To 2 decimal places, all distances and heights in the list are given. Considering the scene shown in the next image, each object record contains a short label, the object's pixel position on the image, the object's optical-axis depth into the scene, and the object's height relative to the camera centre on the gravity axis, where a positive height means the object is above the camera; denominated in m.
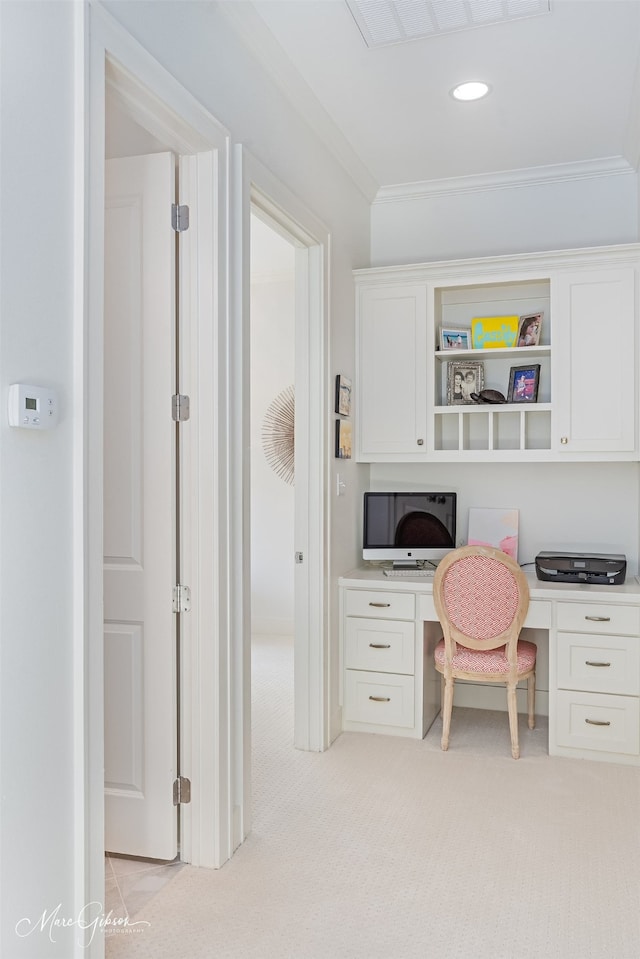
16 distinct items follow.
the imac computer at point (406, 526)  3.85 -0.25
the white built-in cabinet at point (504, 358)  3.48 +0.60
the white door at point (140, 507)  2.38 -0.09
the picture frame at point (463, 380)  3.88 +0.51
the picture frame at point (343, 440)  3.59 +0.19
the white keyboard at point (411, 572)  3.67 -0.47
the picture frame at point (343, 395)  3.58 +0.40
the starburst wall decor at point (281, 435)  5.68 +0.33
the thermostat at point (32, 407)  1.42 +0.14
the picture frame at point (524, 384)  3.73 +0.47
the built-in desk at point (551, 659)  3.23 -0.83
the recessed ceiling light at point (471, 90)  3.01 +1.58
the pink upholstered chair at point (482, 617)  3.23 -0.61
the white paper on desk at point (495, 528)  3.93 -0.27
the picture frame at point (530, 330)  3.72 +0.74
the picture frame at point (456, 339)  3.83 +0.71
